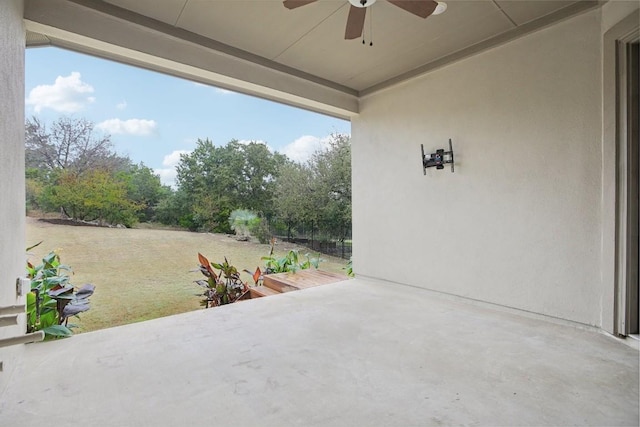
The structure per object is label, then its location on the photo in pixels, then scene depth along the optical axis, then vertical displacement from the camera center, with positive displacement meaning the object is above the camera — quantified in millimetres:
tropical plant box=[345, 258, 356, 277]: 4918 -1019
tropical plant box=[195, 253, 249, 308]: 4164 -1024
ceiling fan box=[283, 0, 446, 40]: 2002 +1454
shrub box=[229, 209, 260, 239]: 5055 -162
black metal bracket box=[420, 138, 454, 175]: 3441 +635
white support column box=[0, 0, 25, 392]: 1657 +342
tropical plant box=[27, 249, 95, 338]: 2416 -761
